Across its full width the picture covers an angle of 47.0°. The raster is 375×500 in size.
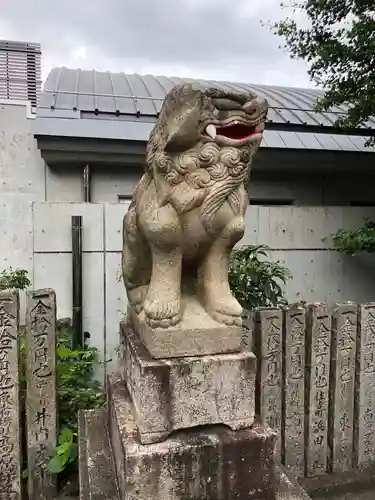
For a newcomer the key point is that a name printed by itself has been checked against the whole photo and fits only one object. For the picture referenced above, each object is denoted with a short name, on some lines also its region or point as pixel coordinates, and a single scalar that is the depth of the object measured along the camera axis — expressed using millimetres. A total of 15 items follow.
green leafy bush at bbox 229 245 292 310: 3619
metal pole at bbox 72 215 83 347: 4082
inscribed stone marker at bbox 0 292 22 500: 2461
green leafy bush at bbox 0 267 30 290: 3745
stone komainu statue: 1674
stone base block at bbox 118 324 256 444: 1744
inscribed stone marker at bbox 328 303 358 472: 2951
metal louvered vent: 7082
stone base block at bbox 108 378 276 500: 1710
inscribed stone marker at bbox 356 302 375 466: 2986
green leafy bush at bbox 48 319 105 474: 2602
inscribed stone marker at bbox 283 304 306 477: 2885
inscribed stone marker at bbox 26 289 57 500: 2539
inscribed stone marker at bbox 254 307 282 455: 2814
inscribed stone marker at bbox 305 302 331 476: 2920
